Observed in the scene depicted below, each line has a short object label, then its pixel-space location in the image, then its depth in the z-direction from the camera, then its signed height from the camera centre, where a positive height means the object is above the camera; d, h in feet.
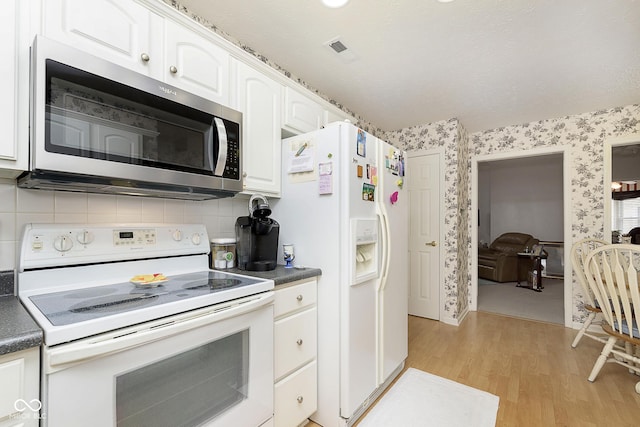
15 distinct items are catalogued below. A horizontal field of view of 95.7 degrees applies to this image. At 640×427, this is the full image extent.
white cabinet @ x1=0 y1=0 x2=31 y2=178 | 3.06 +1.40
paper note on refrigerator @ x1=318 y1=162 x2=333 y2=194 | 5.41 +0.69
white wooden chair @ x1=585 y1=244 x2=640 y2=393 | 5.99 -1.90
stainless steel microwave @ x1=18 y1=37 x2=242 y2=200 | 3.14 +1.06
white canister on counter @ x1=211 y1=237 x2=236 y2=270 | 5.65 -0.78
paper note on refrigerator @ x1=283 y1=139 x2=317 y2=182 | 5.74 +1.11
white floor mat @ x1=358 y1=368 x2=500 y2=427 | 5.59 -3.99
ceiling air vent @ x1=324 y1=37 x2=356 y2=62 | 6.43 +3.83
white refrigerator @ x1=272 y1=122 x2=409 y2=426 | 5.33 -0.60
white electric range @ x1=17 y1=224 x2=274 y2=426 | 2.61 -1.22
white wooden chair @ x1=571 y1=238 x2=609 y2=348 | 8.28 -1.76
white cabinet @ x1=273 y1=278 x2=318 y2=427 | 4.80 -2.44
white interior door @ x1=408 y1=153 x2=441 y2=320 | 11.60 -0.89
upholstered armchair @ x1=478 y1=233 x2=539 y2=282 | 18.24 -2.79
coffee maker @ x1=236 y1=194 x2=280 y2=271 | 5.42 -0.47
